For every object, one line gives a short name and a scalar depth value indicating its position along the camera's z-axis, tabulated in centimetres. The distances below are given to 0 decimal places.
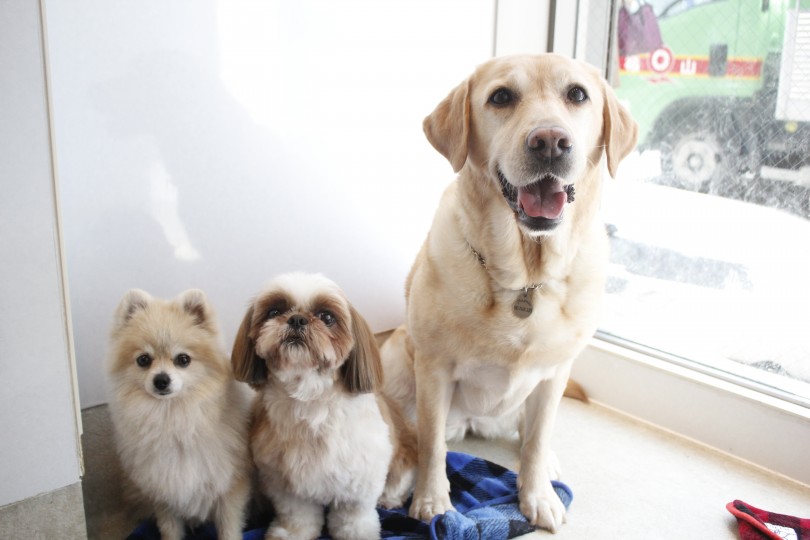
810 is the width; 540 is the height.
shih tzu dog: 152
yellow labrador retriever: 151
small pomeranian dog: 154
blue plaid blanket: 168
